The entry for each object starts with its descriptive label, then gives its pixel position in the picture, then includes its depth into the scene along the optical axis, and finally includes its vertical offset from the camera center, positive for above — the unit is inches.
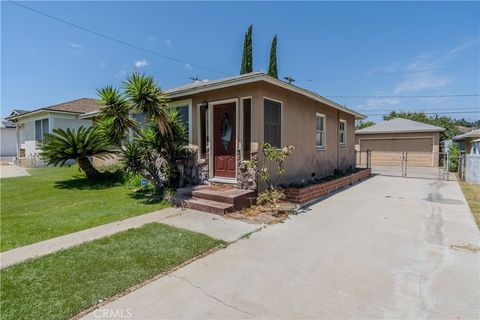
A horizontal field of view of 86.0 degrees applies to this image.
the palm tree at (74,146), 385.7 +7.6
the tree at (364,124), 1620.6 +182.7
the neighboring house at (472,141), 555.2 +23.4
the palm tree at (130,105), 268.2 +49.4
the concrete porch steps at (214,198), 243.3 -48.8
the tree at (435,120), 1314.0 +178.8
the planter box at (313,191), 274.4 -47.5
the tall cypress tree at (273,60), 830.5 +297.5
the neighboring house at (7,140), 1096.2 +47.1
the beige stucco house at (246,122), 277.3 +36.4
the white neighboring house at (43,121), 657.6 +81.0
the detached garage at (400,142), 765.3 +30.2
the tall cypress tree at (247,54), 789.9 +299.1
